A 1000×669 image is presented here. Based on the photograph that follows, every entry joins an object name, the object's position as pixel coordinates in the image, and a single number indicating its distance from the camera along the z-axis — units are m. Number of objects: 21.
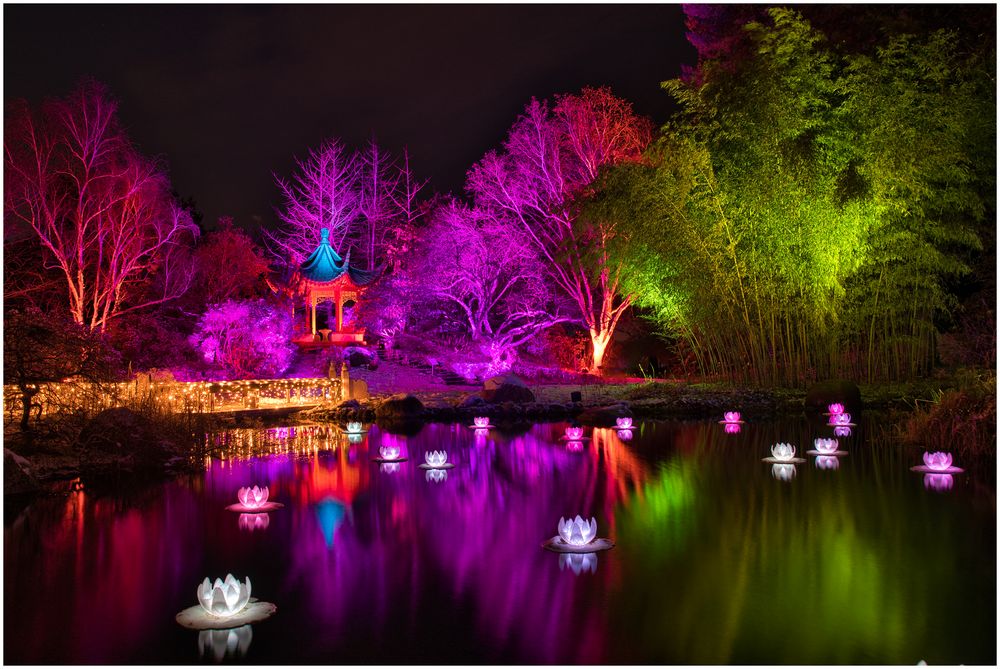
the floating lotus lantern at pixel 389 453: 7.54
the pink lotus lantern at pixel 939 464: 6.25
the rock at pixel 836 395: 10.84
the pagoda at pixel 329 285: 20.88
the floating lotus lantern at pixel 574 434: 8.91
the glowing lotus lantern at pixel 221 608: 3.17
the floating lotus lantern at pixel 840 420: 9.37
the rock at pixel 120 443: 7.22
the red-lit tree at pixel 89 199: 15.82
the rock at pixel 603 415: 11.14
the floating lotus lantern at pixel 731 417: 10.39
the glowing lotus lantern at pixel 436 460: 7.06
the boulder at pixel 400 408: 12.13
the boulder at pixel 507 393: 13.09
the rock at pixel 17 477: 6.17
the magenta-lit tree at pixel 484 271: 19.28
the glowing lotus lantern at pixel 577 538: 4.14
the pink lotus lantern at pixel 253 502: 5.38
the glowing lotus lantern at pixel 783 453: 7.05
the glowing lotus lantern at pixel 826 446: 7.25
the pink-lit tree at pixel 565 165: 19.55
